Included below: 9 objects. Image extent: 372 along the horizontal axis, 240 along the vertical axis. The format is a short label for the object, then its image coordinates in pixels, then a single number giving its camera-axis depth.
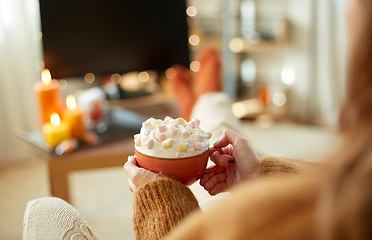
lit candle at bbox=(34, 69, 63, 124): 1.19
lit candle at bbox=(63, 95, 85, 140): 1.26
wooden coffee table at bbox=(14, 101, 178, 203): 1.14
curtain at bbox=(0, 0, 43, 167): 1.97
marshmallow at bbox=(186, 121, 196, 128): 0.65
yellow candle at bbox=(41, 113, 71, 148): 1.18
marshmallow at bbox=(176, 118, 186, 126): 0.65
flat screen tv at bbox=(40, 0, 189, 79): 1.29
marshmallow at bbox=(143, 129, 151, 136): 0.61
